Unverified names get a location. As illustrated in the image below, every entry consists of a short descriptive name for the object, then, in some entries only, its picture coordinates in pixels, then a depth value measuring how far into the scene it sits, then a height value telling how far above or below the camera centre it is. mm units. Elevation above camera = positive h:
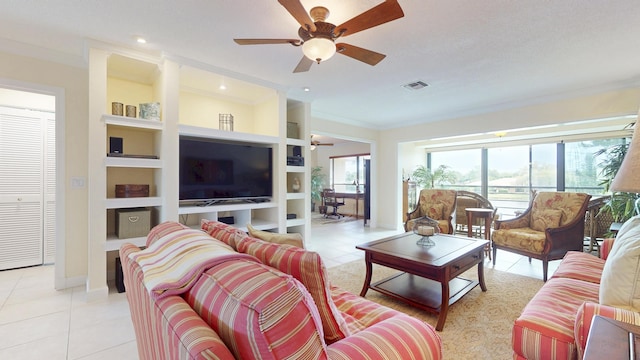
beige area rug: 1902 -1135
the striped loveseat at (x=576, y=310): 1181 -684
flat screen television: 3271 +95
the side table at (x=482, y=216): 3955 -533
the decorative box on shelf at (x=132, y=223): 2822 -457
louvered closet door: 3270 -121
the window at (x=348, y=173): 8859 +201
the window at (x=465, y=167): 7234 +335
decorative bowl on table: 2735 -532
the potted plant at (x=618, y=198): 3283 -226
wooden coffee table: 2170 -733
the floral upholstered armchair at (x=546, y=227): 3117 -594
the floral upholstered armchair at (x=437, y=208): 4414 -476
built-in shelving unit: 2666 +524
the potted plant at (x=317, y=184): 8641 -158
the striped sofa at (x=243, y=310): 668 -372
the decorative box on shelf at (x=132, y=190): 2885 -124
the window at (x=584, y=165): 5453 +294
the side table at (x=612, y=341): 674 -419
